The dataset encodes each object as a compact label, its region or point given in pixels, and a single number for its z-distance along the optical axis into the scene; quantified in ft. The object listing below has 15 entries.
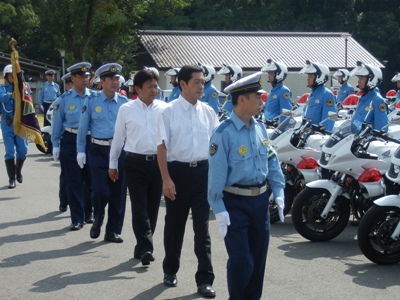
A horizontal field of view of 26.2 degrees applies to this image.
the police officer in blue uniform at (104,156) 30.81
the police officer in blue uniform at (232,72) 58.85
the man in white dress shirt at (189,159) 23.58
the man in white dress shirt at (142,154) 26.94
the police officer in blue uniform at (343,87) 66.13
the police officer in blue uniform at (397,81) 58.61
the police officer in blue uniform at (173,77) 61.11
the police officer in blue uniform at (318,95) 42.98
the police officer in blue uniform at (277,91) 47.98
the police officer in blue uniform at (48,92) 75.51
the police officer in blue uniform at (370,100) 37.65
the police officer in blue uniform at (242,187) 19.15
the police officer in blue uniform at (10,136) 46.42
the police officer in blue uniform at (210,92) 57.41
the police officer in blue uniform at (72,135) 33.68
